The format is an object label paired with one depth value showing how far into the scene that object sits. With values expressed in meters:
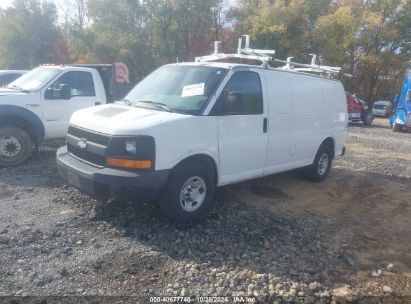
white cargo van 4.43
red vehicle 22.50
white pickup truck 7.22
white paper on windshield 5.09
